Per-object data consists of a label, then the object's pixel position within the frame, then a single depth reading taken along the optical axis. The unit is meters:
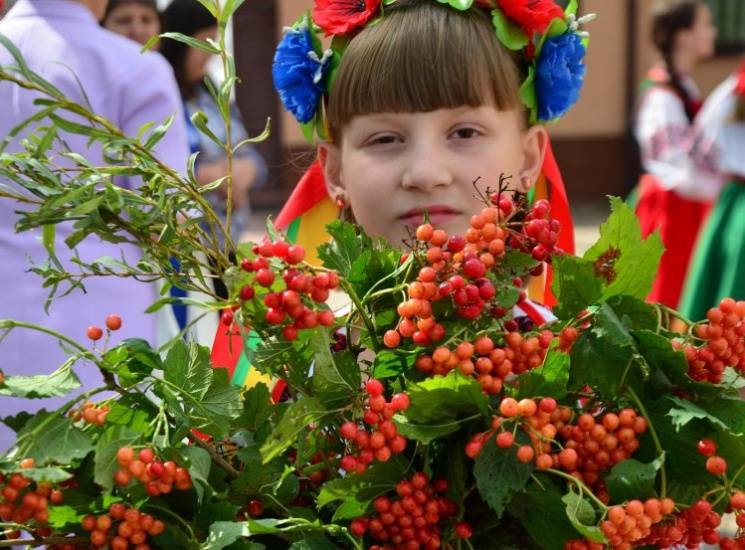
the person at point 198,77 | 3.56
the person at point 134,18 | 3.52
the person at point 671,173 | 5.27
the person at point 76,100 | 2.48
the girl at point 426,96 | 2.05
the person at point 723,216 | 3.98
